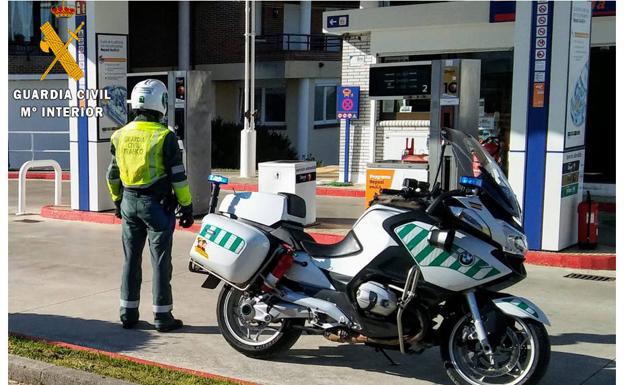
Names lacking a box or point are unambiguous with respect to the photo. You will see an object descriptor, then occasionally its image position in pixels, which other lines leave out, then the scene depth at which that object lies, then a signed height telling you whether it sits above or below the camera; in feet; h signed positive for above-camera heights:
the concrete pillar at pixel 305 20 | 85.61 +11.84
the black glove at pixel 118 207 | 21.15 -2.33
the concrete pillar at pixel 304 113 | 83.71 +1.42
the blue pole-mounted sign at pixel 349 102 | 52.13 +1.68
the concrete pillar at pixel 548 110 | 29.07 +0.76
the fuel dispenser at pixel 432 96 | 30.42 +1.28
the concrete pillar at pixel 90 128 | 38.81 -0.29
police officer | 20.11 -1.85
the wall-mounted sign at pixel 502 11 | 45.21 +7.02
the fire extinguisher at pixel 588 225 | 30.69 -3.80
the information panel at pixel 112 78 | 39.01 +2.30
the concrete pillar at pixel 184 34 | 86.69 +10.21
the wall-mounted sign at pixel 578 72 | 29.17 +2.25
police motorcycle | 15.84 -3.23
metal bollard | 41.14 -3.40
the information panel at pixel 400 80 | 30.99 +1.95
